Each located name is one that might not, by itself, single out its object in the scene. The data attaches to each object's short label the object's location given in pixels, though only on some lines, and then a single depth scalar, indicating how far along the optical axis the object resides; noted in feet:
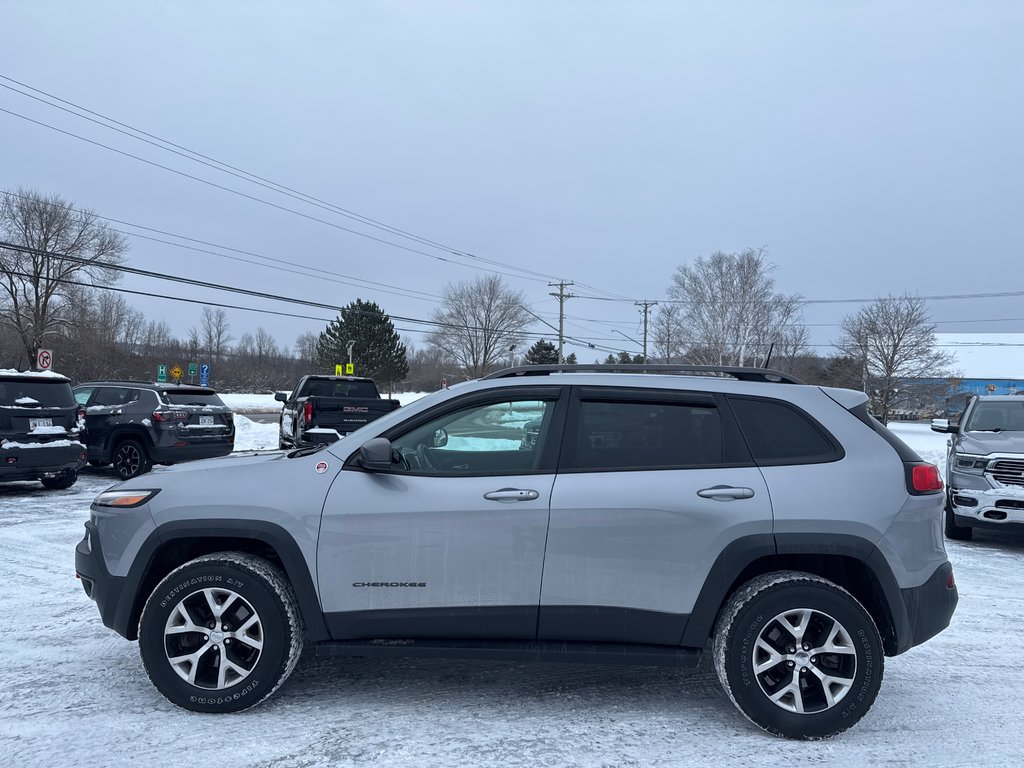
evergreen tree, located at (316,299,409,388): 215.72
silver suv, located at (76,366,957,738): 11.43
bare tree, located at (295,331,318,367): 297.84
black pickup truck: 44.47
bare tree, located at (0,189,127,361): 141.18
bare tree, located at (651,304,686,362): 166.81
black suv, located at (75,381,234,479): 40.37
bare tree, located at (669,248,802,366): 155.53
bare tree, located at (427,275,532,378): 242.17
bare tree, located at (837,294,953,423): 148.56
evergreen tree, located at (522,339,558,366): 213.87
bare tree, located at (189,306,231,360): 265.38
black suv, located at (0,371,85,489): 32.14
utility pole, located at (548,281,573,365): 180.30
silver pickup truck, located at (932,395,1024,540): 26.45
